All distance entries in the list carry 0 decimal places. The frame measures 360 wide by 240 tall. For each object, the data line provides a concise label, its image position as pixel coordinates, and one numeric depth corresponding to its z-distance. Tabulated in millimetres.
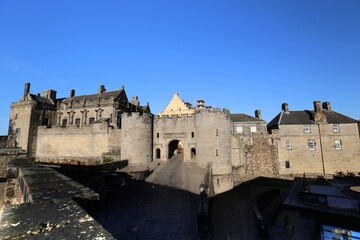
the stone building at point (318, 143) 27328
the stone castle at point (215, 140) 25250
